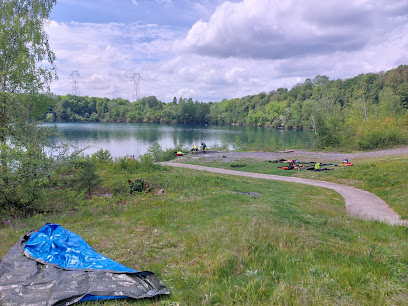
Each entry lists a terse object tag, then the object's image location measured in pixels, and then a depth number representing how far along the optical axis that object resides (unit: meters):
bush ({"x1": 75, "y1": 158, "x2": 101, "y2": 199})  11.92
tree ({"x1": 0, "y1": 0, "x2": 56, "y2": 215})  8.49
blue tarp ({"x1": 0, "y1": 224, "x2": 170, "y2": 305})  3.71
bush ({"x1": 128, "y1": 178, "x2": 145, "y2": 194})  12.57
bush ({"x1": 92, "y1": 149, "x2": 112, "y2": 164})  22.64
